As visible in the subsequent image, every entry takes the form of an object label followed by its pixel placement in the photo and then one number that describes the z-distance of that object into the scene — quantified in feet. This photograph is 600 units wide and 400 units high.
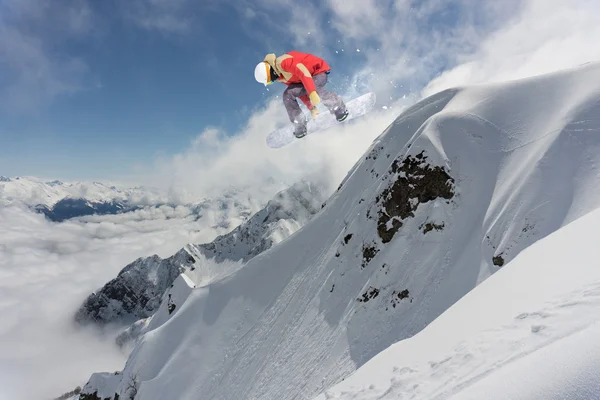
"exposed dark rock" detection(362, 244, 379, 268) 112.26
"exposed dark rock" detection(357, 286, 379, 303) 99.13
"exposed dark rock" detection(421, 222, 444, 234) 94.27
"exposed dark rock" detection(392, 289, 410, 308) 88.89
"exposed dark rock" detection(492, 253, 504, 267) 71.00
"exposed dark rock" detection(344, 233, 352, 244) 126.05
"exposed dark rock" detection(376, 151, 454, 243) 101.55
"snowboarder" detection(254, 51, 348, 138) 31.27
